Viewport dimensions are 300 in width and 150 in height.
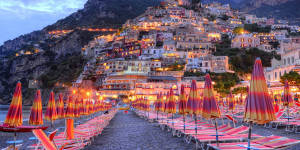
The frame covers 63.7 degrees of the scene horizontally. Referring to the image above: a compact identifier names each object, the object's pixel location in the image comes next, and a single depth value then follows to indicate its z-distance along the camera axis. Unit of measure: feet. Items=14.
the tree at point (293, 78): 111.65
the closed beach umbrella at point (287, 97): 52.49
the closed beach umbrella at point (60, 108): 47.35
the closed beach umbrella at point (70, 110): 42.89
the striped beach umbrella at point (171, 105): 49.78
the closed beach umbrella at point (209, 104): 24.85
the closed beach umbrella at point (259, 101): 17.57
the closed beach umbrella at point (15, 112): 25.84
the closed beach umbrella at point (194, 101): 33.45
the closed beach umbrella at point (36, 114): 31.07
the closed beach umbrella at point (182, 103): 40.08
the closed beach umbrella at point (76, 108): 52.93
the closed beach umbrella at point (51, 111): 44.65
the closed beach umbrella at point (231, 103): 64.39
